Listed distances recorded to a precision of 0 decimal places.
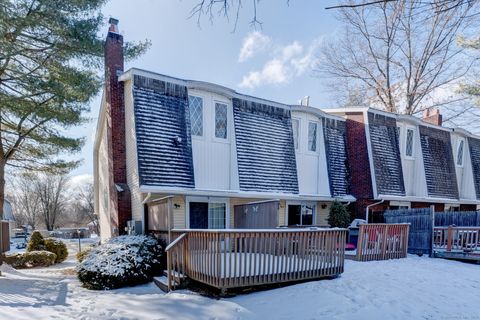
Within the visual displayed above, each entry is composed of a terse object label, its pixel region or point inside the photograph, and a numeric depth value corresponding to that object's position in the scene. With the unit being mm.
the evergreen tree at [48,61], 9711
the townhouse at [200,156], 9852
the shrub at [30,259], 13906
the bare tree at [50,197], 48469
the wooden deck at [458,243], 10352
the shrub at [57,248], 15797
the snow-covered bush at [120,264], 8055
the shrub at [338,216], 12781
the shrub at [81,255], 11048
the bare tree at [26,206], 50812
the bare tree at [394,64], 21000
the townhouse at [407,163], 13891
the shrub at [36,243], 15782
